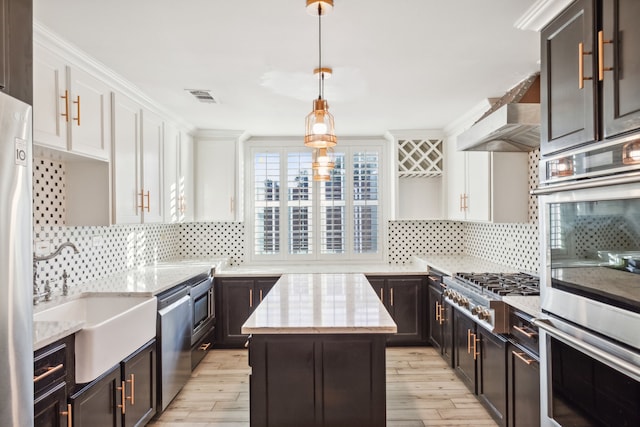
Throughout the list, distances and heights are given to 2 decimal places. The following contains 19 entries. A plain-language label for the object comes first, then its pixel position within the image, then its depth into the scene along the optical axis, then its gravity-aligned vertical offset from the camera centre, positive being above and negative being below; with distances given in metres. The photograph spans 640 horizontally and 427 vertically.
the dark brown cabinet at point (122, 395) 2.05 -1.04
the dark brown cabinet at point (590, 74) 1.44 +0.58
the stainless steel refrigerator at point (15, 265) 1.10 -0.13
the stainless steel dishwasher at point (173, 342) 2.91 -1.00
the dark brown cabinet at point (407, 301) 4.38 -0.94
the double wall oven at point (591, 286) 1.40 -0.29
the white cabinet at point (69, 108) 2.18 +0.66
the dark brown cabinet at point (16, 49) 1.14 +0.50
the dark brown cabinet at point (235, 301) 4.37 -0.93
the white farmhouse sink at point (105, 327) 2.03 -0.65
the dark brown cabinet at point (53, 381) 1.73 -0.76
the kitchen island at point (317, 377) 2.16 -0.88
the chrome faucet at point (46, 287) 2.38 -0.44
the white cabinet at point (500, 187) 3.47 +0.25
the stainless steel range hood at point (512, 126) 2.39 +0.57
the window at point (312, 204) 5.09 +0.15
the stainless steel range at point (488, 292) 2.58 -0.57
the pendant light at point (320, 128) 2.08 +0.47
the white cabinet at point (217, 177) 4.68 +0.46
